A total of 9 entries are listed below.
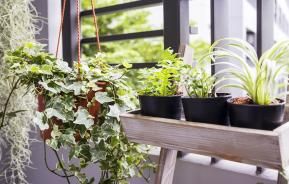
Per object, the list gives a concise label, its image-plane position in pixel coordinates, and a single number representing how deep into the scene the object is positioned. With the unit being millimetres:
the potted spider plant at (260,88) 542
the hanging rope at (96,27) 978
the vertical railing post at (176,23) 1161
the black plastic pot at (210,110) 609
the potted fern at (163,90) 686
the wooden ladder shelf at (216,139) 482
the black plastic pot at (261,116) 540
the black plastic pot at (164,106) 683
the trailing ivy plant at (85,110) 846
